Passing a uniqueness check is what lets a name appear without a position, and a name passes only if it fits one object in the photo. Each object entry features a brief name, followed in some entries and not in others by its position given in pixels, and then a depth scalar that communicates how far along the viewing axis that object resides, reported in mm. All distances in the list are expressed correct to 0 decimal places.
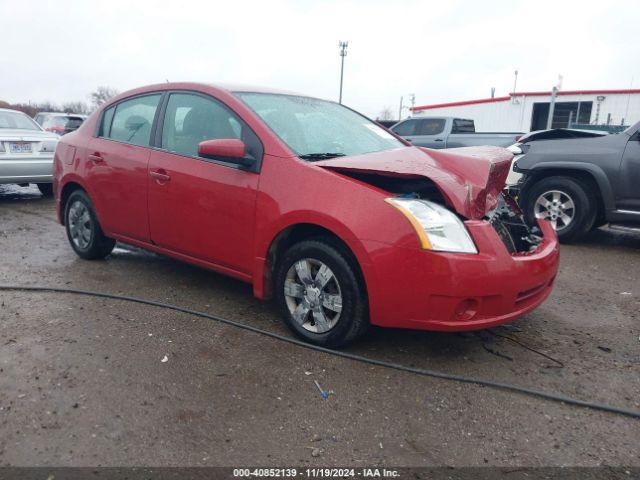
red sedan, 2801
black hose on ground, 2609
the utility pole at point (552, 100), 23556
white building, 24984
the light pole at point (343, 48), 39409
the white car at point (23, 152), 7656
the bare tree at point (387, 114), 76412
